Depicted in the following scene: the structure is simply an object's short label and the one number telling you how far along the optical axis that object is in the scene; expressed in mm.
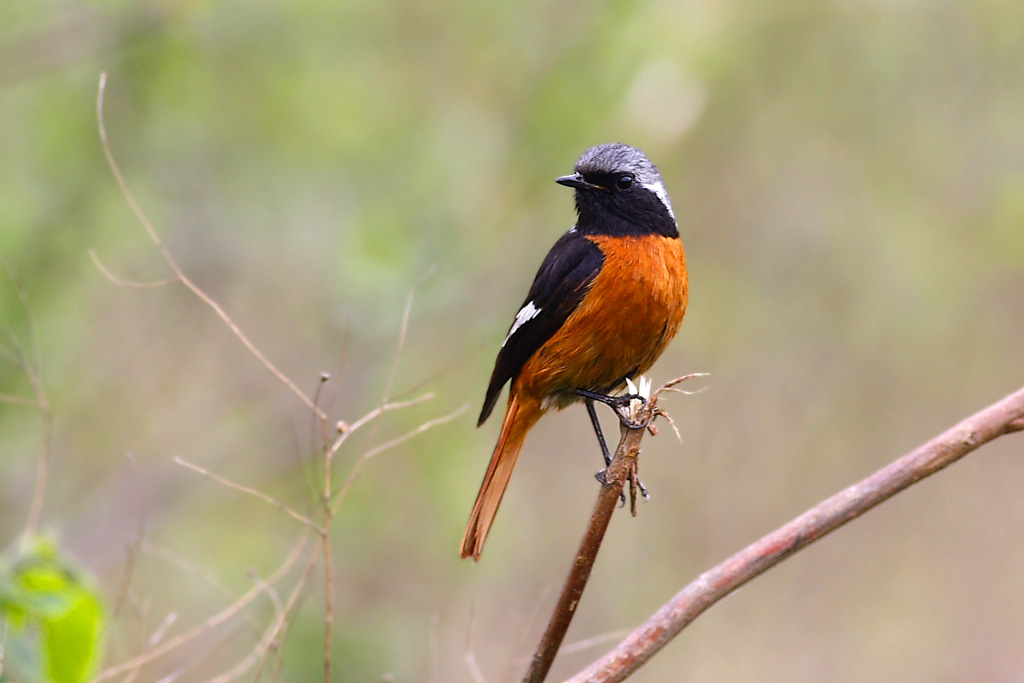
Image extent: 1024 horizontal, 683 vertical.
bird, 6824
